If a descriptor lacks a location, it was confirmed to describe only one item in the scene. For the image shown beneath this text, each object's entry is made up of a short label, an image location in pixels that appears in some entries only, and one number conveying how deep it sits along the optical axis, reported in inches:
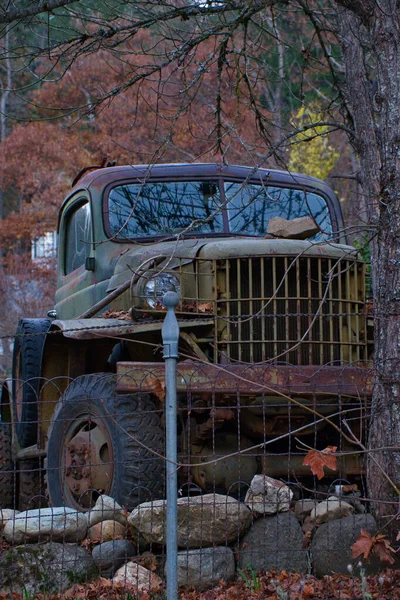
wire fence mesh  308.9
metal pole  262.2
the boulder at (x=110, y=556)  320.4
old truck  353.7
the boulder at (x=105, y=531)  336.8
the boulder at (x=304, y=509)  353.4
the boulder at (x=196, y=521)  325.0
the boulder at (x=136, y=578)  304.3
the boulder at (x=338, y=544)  316.7
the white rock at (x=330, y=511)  337.9
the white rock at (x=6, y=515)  337.0
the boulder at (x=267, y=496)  334.1
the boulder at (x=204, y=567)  312.6
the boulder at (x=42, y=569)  308.6
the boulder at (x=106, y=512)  341.9
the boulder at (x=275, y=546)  320.2
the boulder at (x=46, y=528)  329.3
